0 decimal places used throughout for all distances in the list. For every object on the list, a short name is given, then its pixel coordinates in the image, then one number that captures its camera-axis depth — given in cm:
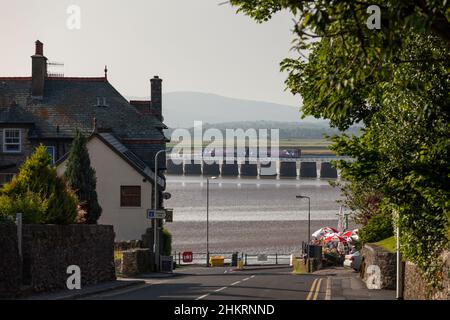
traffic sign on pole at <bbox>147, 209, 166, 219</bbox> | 5356
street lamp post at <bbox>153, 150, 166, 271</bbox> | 5691
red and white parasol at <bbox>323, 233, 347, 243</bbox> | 8232
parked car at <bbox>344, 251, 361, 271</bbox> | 5962
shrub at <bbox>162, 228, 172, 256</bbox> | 7131
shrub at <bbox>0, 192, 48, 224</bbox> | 3276
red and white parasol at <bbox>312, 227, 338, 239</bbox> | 8936
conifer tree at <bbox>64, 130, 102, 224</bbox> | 5238
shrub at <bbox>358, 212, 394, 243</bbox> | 5280
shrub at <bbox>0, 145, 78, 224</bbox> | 3478
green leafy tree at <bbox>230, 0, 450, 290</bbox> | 1547
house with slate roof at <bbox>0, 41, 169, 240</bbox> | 6550
